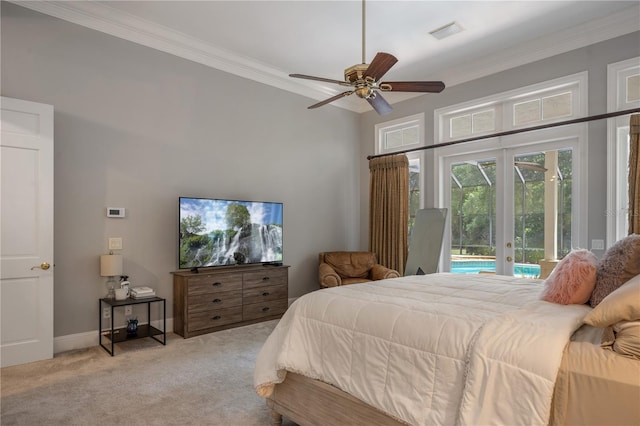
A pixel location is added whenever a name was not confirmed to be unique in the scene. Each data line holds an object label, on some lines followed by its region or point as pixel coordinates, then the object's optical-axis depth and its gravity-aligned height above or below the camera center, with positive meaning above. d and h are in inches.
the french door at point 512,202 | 169.6 +5.7
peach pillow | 77.5 -14.0
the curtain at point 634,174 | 141.8 +14.6
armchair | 216.2 -30.2
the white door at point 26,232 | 128.6 -7.3
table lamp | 148.5 -20.8
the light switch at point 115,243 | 155.8 -13.1
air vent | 160.4 +77.4
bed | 53.8 -24.2
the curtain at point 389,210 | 222.2 +1.5
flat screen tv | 169.2 -9.7
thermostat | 155.8 -0.3
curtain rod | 150.1 +38.3
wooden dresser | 164.2 -39.1
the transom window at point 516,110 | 167.9 +50.1
